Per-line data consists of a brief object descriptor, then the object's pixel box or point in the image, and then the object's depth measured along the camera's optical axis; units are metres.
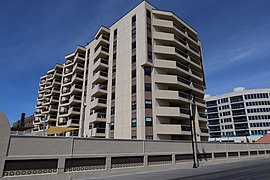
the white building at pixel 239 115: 80.25
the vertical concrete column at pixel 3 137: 11.94
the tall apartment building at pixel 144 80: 33.56
